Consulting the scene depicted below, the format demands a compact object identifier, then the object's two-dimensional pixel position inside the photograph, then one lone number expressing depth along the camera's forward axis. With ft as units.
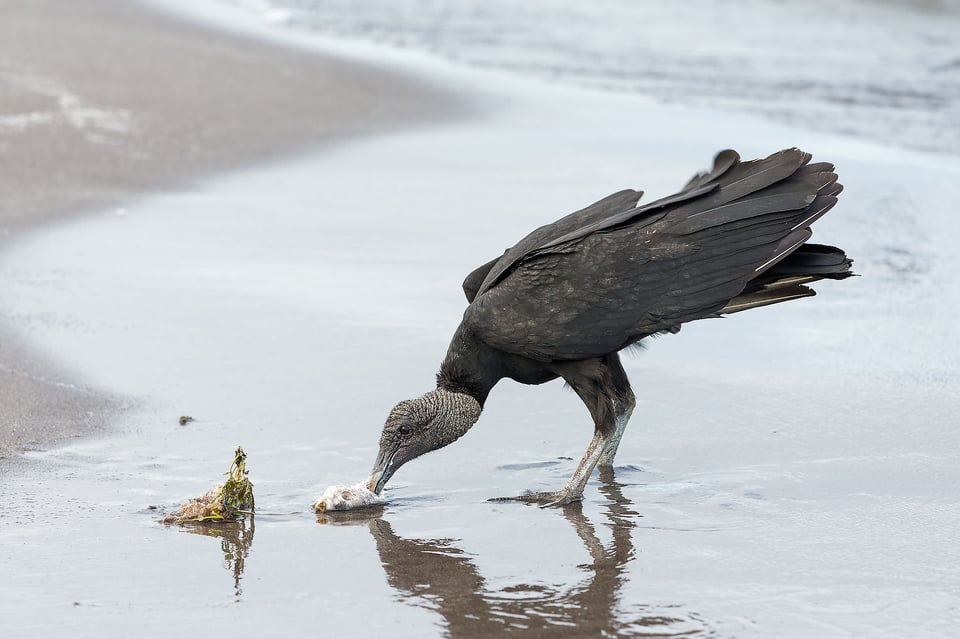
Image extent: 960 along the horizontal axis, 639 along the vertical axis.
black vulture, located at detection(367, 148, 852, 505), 24.82
